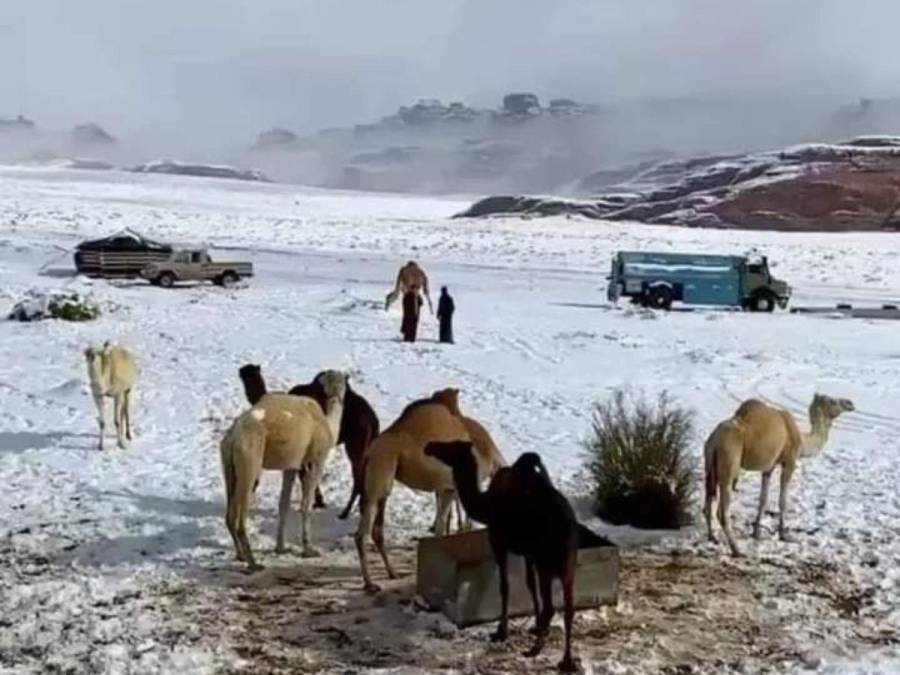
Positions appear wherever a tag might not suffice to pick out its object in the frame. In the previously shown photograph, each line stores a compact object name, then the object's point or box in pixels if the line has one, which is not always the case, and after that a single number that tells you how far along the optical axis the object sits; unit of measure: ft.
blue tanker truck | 123.75
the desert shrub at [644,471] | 40.65
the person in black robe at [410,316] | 84.17
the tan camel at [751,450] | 36.45
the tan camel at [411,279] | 86.02
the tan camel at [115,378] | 49.80
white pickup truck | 126.11
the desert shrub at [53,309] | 88.28
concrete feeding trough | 30.25
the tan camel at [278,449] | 33.63
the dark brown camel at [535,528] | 27.58
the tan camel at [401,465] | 32.68
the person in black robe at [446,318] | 84.07
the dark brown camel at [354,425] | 41.60
